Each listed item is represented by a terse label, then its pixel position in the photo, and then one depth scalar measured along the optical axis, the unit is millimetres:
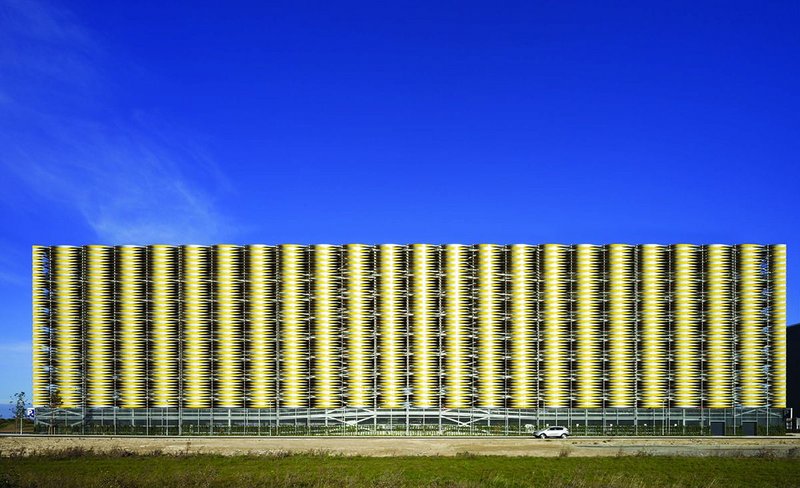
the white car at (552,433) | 65125
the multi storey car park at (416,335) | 73000
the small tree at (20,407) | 77406
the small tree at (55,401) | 73812
